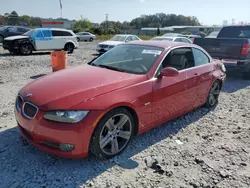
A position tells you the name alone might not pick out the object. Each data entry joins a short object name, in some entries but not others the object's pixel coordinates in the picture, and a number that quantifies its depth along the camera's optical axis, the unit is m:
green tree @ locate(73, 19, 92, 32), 67.78
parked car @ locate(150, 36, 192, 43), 12.97
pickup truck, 7.34
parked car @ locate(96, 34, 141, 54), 14.66
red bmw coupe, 2.67
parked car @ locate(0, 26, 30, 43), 18.68
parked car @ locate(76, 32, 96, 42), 34.56
